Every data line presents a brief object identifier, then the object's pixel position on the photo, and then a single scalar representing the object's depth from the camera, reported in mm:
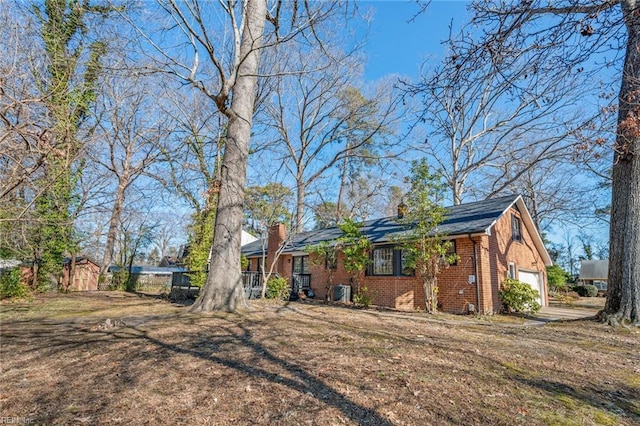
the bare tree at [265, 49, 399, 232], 21359
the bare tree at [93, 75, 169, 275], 14734
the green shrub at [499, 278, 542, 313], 11922
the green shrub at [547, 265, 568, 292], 20516
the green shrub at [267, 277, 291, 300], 13523
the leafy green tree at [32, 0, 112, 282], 4539
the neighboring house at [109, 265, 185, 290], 25094
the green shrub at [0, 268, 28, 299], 11805
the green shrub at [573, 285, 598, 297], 27231
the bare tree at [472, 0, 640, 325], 3477
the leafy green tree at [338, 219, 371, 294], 13234
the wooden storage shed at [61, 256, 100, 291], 23767
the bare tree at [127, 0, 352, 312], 7455
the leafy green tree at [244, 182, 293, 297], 12719
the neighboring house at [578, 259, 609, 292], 38344
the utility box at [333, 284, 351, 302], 14688
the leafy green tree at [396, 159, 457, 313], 11008
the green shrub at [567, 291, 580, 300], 24519
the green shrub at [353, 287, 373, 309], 12414
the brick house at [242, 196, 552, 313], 11477
